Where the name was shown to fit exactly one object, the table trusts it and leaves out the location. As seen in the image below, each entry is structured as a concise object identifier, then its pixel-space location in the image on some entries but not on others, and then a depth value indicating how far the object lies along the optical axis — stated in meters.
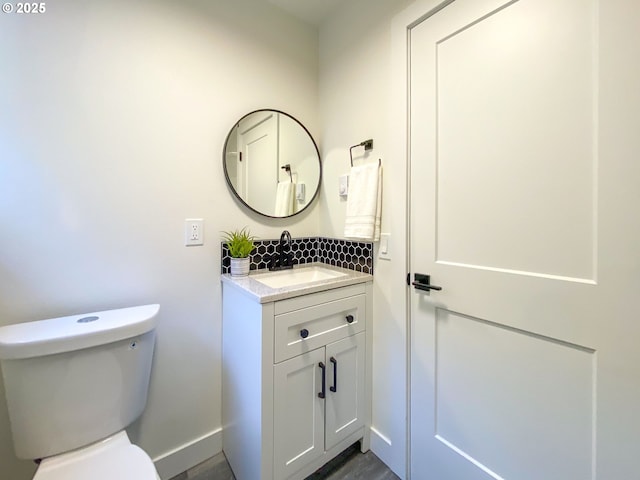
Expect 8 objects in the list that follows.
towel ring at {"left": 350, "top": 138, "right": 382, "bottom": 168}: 1.43
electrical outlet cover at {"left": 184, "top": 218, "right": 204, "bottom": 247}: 1.38
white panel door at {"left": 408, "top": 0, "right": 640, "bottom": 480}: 0.78
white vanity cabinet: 1.12
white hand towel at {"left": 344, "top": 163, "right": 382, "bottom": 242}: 1.40
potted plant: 1.44
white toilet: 0.88
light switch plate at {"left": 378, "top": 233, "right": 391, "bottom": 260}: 1.40
